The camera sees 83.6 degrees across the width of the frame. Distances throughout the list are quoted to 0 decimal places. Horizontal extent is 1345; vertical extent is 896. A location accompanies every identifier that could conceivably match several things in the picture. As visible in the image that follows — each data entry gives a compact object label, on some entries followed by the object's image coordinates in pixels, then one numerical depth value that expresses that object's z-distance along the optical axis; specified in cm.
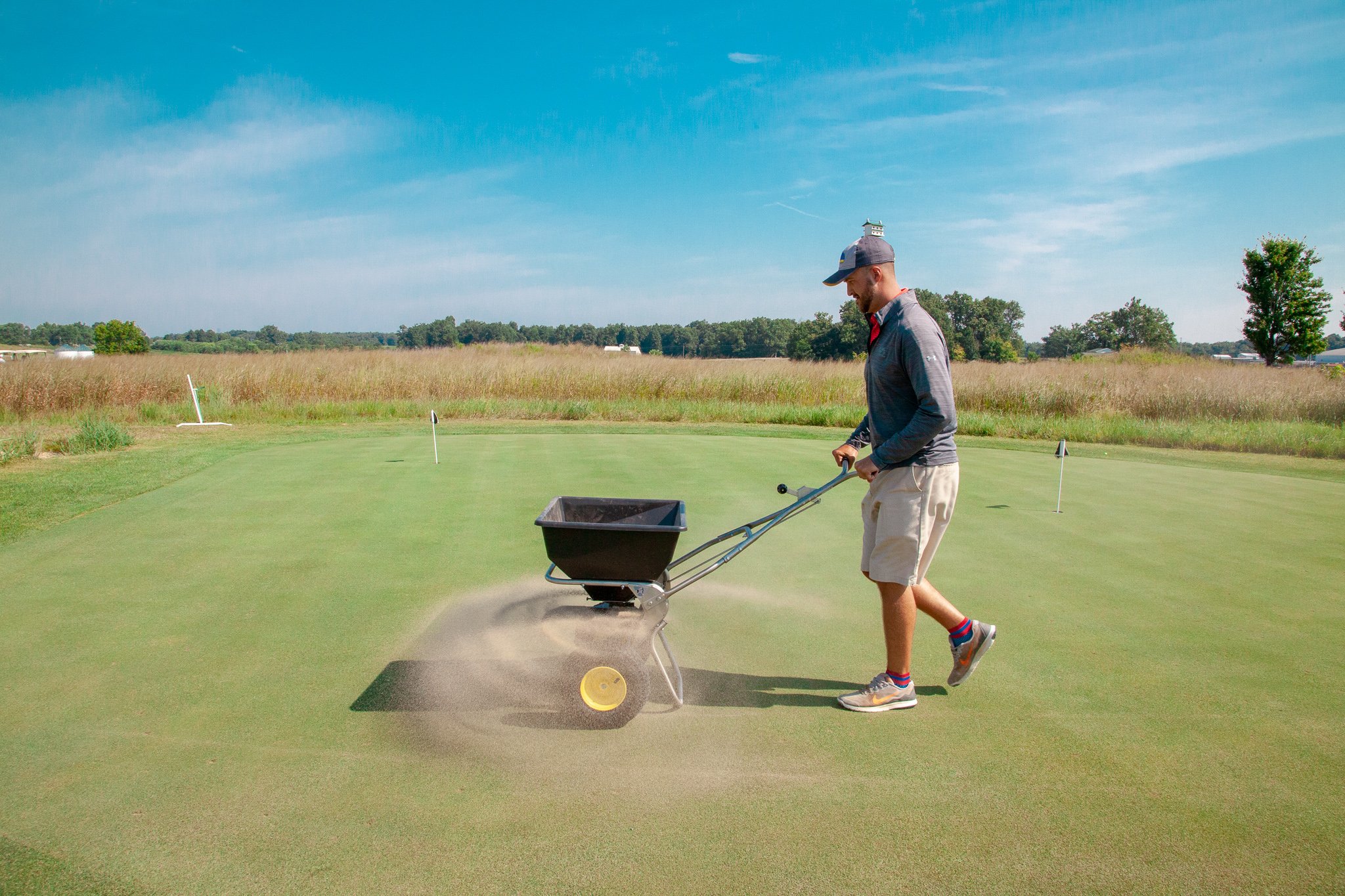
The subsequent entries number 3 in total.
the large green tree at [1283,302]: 3462
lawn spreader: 298
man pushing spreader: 300
